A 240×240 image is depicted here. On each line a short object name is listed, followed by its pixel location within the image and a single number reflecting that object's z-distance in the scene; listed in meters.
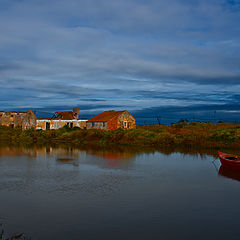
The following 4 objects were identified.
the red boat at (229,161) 24.66
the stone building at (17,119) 65.69
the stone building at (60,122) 63.50
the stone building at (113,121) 55.94
